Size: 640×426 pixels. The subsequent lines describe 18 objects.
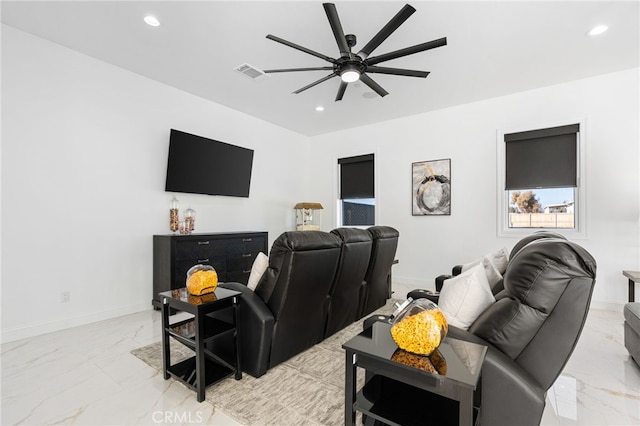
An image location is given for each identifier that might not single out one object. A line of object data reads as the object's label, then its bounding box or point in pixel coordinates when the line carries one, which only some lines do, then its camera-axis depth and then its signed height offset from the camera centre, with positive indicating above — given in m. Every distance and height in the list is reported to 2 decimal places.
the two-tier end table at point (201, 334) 1.84 -0.82
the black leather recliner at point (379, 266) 3.13 -0.57
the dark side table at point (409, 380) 1.03 -0.59
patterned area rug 1.74 -1.16
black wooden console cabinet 3.61 -0.55
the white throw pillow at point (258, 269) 2.29 -0.42
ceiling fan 2.10 +1.33
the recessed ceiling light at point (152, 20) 2.71 +1.78
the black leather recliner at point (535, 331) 1.22 -0.48
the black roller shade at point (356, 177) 5.79 +0.77
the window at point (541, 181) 3.96 +0.51
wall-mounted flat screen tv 4.06 +0.72
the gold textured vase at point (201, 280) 2.04 -0.46
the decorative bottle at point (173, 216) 4.06 -0.03
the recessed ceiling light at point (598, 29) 2.80 +1.78
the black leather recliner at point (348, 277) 2.47 -0.56
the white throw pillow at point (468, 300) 1.54 -0.43
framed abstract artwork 4.84 +0.48
